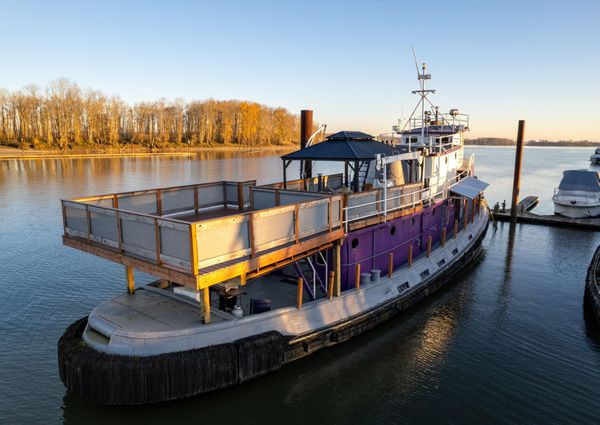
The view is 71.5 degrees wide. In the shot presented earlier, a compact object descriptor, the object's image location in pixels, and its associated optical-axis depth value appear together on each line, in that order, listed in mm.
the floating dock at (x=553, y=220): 32781
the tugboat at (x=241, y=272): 9914
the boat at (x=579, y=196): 35344
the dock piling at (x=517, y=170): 34906
